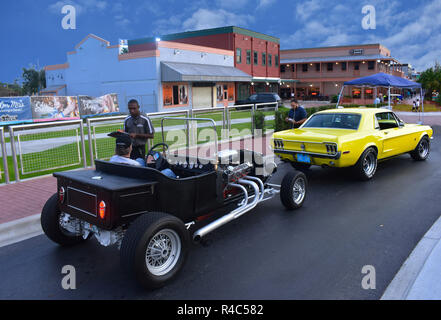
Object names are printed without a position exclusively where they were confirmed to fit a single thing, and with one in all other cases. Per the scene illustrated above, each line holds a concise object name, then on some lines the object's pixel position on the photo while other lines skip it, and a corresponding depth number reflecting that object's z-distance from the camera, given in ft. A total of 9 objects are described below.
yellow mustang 25.48
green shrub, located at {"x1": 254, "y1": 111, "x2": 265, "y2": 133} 50.93
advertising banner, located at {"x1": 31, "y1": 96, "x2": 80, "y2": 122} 77.30
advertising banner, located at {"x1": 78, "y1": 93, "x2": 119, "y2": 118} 91.71
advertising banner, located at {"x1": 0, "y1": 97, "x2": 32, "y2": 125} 70.48
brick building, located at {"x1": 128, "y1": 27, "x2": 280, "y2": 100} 141.49
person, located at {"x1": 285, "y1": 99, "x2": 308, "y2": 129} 35.84
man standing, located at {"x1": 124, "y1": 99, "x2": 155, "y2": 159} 23.81
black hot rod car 12.48
